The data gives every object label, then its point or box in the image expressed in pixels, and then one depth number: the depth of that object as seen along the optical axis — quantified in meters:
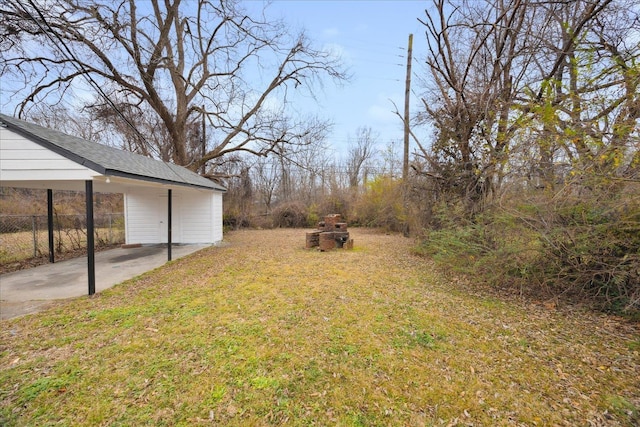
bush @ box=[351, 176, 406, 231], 12.24
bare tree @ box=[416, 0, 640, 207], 3.32
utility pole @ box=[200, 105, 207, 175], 15.03
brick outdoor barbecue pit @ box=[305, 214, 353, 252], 8.53
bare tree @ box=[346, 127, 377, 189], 22.56
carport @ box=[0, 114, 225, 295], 4.31
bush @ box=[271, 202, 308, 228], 16.95
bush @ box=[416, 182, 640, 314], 3.32
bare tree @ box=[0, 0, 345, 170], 10.50
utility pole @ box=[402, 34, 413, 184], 10.58
